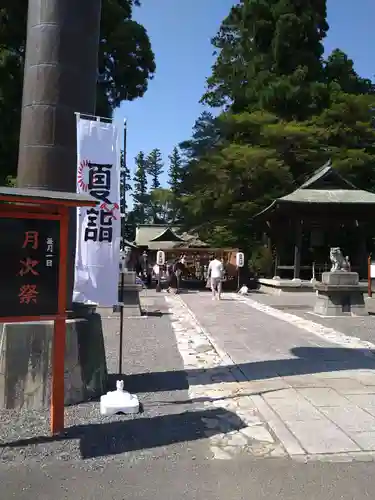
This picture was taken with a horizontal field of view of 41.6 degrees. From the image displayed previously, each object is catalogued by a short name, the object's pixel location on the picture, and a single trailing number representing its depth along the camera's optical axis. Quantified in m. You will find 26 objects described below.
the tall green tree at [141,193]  75.69
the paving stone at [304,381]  6.15
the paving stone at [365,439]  4.17
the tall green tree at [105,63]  19.48
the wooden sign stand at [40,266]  4.20
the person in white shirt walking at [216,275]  18.69
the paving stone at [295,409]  4.92
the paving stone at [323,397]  5.39
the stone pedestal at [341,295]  13.70
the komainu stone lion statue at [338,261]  14.22
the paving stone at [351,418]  4.65
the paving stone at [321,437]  4.14
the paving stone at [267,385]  5.93
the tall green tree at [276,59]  31.36
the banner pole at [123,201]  5.50
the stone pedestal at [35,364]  4.97
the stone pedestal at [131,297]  13.14
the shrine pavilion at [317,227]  22.64
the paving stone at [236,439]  4.28
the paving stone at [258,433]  4.38
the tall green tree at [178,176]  30.30
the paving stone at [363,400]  5.31
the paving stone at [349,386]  5.90
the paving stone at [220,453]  3.98
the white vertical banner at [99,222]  5.32
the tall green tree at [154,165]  87.31
